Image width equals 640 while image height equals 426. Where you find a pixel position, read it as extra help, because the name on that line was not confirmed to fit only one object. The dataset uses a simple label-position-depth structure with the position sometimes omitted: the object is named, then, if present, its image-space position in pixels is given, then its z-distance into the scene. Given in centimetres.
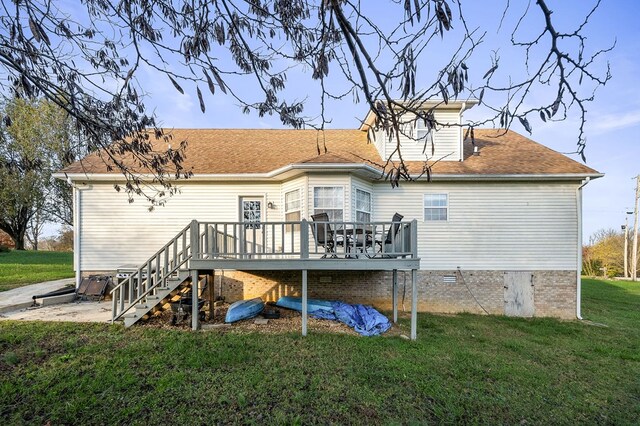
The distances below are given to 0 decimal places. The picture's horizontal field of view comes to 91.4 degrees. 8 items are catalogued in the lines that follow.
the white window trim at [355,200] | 852
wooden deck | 658
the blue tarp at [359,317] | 691
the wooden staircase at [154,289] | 659
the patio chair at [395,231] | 721
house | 909
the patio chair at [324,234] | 669
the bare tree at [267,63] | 203
